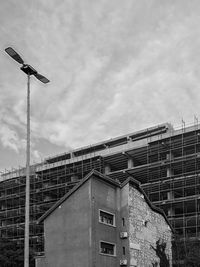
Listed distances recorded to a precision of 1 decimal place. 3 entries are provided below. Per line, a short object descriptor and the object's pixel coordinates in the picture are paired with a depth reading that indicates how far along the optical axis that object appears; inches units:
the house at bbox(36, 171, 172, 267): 1301.7
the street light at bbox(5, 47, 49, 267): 753.0
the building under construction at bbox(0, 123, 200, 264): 2625.5
